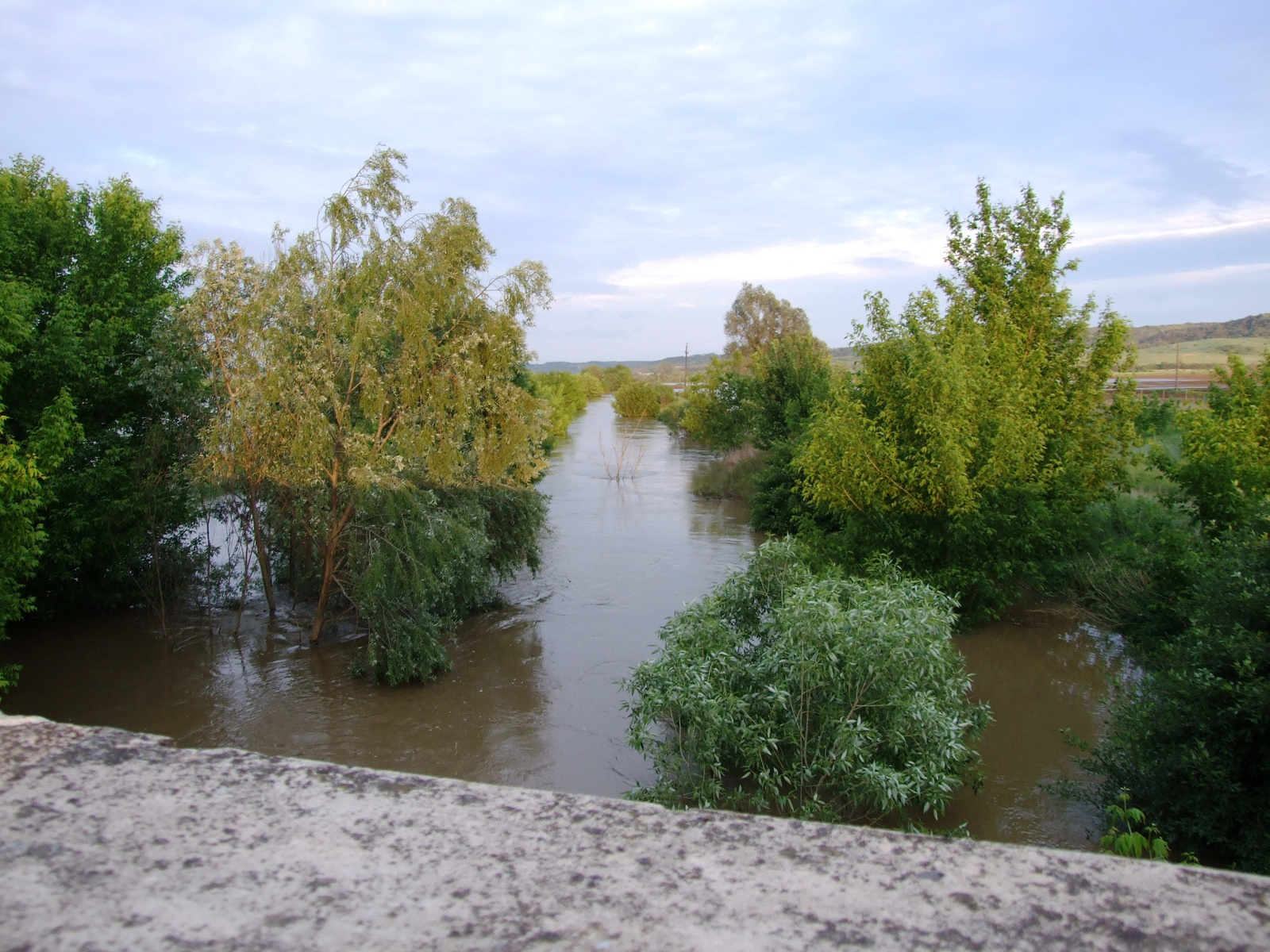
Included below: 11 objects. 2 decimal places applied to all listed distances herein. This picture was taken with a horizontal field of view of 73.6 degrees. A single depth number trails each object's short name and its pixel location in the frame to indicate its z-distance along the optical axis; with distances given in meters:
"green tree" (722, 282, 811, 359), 74.38
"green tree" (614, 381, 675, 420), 69.31
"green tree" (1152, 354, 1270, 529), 11.44
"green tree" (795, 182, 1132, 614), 12.83
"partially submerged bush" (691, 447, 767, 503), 29.25
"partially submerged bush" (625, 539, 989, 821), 7.39
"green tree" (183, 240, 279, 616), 12.32
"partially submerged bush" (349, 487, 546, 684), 11.96
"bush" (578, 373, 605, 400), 99.06
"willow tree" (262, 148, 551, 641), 12.02
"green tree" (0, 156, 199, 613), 12.33
